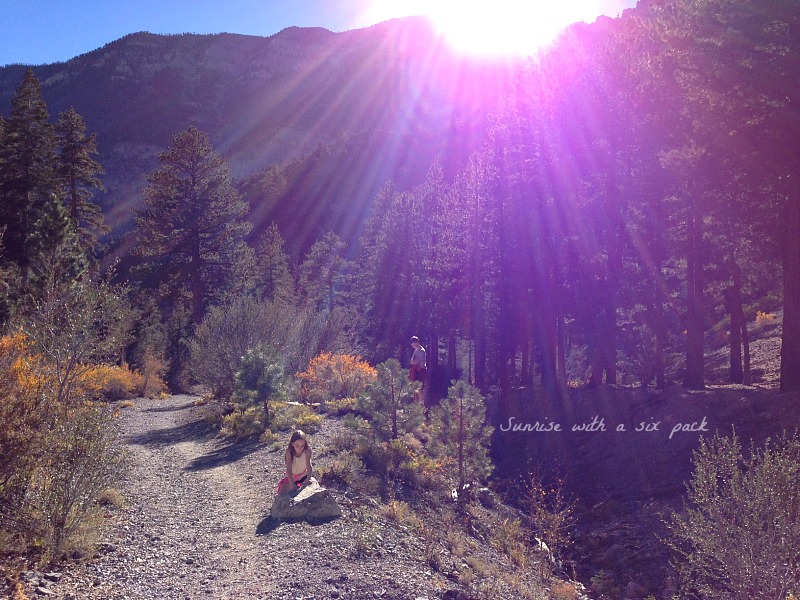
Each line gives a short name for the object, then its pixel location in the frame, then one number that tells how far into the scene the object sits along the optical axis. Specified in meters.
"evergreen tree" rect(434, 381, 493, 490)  11.93
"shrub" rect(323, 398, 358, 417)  16.92
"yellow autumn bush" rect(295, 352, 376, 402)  20.12
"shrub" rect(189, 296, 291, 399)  19.31
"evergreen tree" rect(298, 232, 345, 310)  46.77
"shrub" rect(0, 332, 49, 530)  6.20
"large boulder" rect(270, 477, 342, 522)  8.79
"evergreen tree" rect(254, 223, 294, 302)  45.66
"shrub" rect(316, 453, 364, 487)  10.70
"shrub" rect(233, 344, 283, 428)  14.98
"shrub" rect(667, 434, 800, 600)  5.91
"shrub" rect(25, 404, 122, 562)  6.55
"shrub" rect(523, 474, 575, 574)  10.27
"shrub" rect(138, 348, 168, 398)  28.19
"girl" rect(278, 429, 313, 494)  9.07
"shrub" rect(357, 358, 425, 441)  12.16
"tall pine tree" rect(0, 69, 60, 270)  23.36
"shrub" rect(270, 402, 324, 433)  15.07
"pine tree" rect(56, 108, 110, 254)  27.47
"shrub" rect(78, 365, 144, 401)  24.25
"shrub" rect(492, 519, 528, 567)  9.92
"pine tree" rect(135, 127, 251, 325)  28.33
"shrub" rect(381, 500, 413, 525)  9.54
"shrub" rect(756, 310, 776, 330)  31.30
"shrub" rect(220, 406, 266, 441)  15.12
